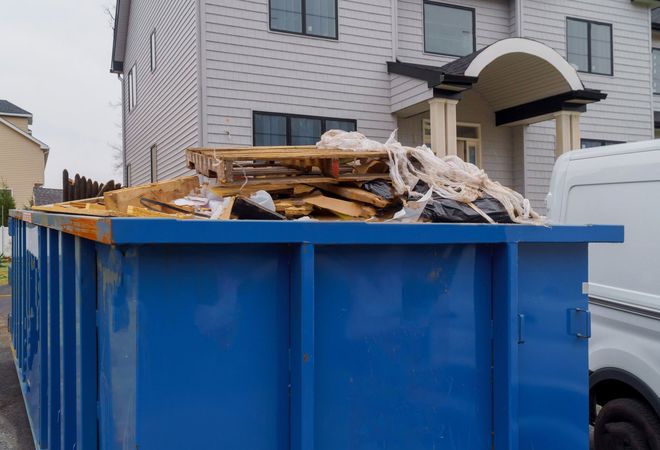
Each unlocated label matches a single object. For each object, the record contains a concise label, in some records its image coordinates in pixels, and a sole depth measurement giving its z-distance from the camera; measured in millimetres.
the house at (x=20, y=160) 36625
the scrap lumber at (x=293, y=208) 2801
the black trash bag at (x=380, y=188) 3023
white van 3799
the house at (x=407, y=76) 10664
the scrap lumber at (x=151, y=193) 2867
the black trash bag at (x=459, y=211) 2684
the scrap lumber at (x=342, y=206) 2830
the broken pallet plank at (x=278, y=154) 3084
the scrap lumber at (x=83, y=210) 2612
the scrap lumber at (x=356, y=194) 2922
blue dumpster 1963
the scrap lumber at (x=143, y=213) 2393
